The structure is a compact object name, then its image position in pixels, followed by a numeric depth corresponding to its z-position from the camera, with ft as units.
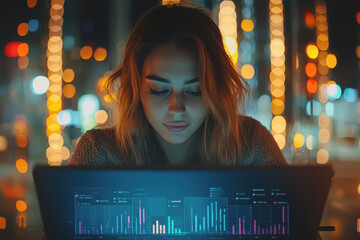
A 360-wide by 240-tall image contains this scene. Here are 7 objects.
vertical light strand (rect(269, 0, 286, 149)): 15.10
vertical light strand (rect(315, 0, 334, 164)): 15.70
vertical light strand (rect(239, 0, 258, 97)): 15.39
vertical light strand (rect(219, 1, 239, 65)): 14.15
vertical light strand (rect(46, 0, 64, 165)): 15.11
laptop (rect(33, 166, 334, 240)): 2.70
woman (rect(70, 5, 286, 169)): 4.40
